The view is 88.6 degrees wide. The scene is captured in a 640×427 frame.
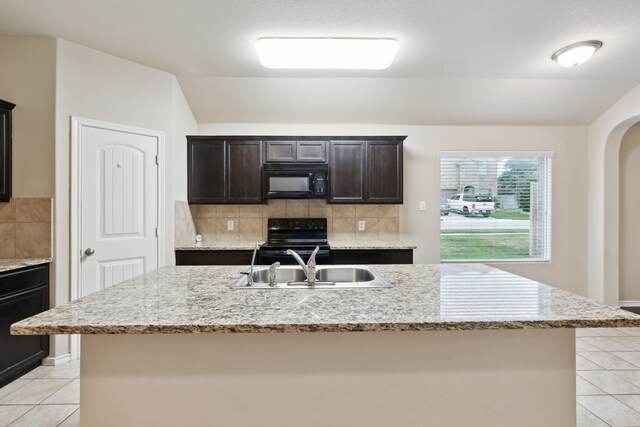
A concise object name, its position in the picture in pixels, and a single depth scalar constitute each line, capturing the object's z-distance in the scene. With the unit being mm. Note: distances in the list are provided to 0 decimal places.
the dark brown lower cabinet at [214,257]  3410
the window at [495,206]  4102
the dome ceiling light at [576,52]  2662
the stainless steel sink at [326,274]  2016
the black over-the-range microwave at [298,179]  3660
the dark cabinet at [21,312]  2293
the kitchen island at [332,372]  1265
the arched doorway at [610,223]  3879
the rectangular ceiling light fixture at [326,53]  2568
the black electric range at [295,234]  3561
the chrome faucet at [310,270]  1742
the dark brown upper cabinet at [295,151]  3694
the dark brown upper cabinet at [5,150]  2559
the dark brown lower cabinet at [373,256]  3472
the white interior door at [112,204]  2783
